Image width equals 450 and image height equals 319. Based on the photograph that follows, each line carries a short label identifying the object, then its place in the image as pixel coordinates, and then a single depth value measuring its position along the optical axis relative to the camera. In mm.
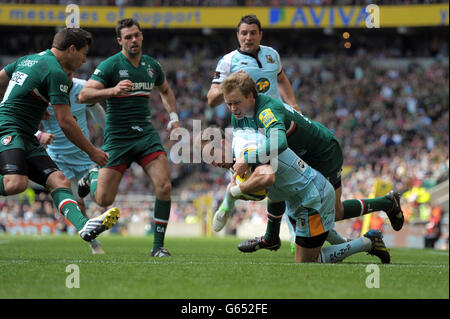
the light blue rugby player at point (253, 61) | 15781
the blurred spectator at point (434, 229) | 29484
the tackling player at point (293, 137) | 11328
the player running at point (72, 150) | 19172
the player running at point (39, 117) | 12430
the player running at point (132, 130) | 15195
